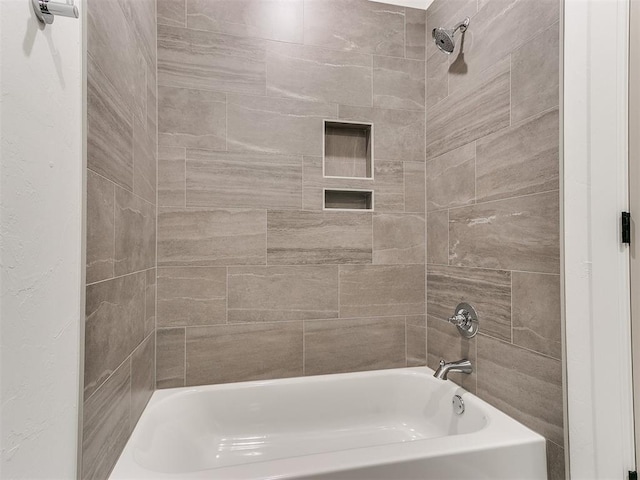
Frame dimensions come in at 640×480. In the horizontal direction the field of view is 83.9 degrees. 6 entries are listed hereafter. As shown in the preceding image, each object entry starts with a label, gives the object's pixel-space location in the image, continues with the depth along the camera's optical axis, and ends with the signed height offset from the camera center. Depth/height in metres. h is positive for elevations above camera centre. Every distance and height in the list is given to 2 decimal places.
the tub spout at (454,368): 1.61 -0.58
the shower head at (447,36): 1.68 +0.99
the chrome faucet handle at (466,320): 1.63 -0.36
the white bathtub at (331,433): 1.10 -0.77
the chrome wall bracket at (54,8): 0.62 +0.41
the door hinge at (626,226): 1.05 +0.05
